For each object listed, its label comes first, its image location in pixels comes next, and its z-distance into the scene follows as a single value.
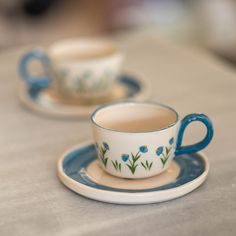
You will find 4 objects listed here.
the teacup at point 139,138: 0.72
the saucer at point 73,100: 0.91
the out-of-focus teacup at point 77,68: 0.94
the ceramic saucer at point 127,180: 0.70
